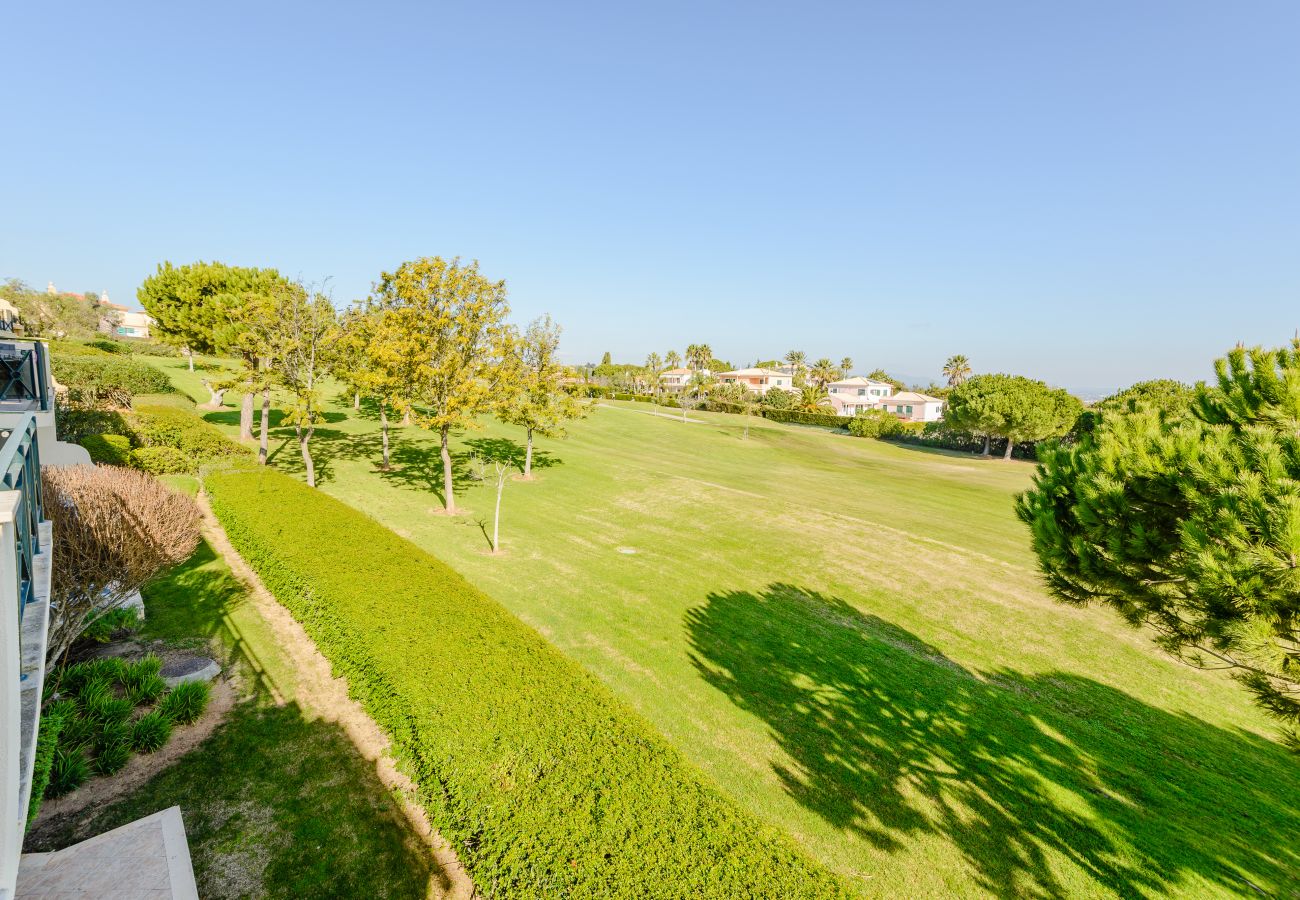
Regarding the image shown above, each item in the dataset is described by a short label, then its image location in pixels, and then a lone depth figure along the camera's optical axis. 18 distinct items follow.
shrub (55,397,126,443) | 21.75
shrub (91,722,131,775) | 7.84
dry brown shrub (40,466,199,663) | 8.85
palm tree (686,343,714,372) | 112.92
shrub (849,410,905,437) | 72.36
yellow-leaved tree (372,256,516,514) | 20.75
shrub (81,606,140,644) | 10.88
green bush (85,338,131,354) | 53.40
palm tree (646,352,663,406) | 92.29
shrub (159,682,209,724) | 8.96
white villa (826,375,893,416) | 102.38
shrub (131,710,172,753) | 8.34
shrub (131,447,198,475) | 20.95
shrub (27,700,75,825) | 6.28
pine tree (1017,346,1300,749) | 4.99
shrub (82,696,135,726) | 8.46
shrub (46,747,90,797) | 7.37
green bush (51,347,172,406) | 28.41
